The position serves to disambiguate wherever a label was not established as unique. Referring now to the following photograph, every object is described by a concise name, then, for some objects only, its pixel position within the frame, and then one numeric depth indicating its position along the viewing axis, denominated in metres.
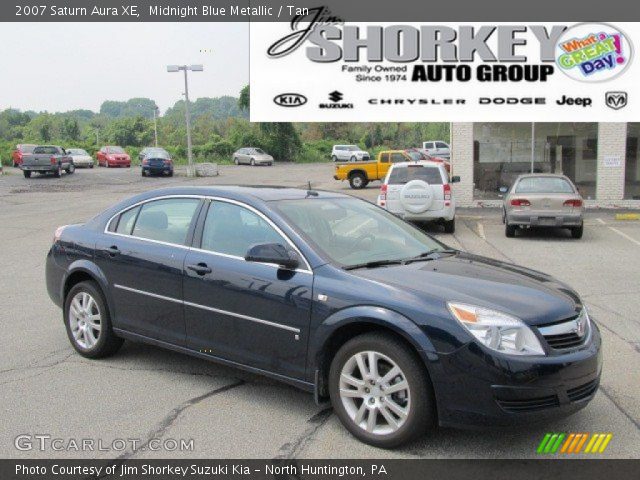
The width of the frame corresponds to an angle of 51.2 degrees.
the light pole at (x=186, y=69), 37.69
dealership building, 20.12
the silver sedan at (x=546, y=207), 13.88
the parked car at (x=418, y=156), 34.55
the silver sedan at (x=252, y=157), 54.62
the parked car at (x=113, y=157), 49.00
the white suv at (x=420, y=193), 14.72
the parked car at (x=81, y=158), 46.97
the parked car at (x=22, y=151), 36.99
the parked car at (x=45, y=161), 35.72
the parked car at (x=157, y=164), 38.09
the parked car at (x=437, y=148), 42.42
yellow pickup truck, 30.98
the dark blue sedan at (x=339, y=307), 3.78
